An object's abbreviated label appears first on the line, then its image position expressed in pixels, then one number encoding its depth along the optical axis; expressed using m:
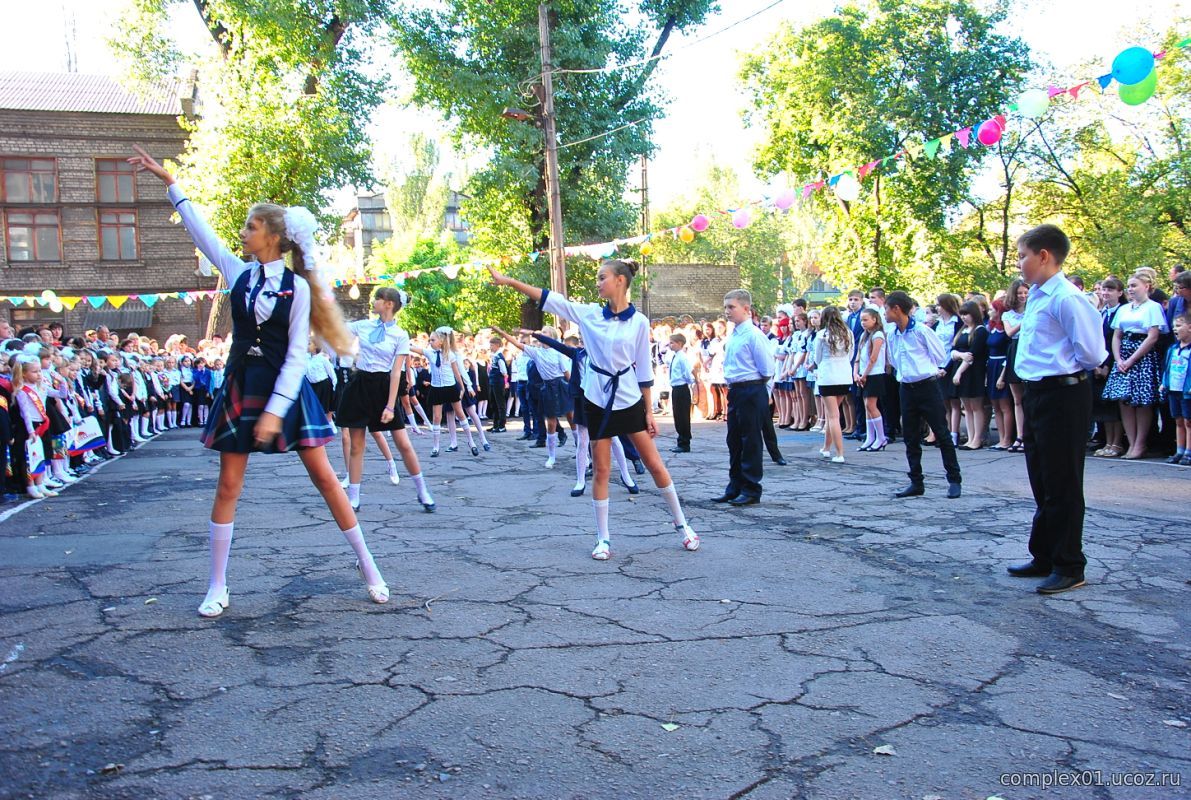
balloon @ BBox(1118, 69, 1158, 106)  9.49
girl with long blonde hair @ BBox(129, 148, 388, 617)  4.65
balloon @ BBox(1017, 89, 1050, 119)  11.16
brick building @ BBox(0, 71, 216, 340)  35.09
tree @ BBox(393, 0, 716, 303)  25.95
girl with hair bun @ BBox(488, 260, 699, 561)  6.34
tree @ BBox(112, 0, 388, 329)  23.50
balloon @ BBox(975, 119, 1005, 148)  11.92
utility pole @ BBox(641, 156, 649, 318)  37.75
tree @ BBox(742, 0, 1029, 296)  31.58
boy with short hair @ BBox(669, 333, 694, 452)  13.38
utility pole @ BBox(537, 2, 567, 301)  20.80
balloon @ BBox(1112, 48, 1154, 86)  9.42
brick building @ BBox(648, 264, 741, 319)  53.31
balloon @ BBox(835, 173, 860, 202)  15.61
